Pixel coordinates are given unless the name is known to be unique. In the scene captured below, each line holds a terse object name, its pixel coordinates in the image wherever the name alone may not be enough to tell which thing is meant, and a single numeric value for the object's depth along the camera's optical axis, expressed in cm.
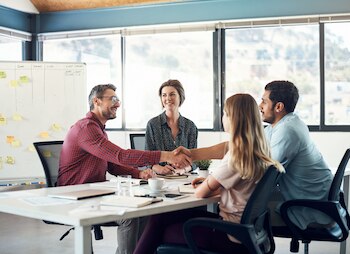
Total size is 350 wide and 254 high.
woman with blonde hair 222
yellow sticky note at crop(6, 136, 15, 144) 491
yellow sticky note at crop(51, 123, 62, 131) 509
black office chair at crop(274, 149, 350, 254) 263
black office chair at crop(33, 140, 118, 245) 343
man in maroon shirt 282
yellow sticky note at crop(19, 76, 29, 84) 495
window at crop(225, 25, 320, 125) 519
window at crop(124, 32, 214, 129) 558
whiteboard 491
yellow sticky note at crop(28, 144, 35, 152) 499
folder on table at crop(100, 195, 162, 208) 214
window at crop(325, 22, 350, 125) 507
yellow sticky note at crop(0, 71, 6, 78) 488
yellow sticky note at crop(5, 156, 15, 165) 491
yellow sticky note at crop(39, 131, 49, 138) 504
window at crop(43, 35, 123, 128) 596
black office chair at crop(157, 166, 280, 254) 210
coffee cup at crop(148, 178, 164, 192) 253
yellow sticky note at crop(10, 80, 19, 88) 492
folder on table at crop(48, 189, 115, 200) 238
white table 194
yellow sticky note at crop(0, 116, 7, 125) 488
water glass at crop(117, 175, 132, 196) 253
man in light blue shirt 269
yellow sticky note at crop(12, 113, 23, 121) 493
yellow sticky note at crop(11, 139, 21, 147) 493
